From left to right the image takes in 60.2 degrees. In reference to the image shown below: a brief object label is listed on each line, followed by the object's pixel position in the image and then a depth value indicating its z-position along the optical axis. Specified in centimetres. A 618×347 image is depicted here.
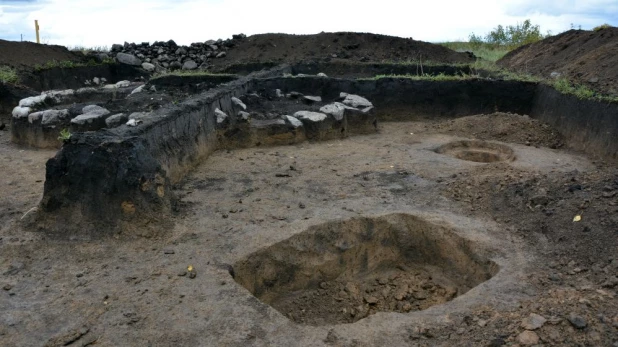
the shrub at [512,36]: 1875
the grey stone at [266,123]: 729
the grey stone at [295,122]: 743
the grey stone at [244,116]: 725
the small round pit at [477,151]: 722
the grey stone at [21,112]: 742
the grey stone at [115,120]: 671
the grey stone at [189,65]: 1405
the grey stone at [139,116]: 550
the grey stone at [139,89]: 907
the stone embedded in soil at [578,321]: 283
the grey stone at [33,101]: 793
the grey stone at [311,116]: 757
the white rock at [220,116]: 708
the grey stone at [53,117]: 719
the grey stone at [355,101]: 838
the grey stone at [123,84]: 1087
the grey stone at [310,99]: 868
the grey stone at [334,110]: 777
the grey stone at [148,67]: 1386
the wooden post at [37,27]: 1561
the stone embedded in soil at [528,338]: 275
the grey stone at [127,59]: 1402
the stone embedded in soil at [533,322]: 285
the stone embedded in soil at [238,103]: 769
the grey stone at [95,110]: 717
